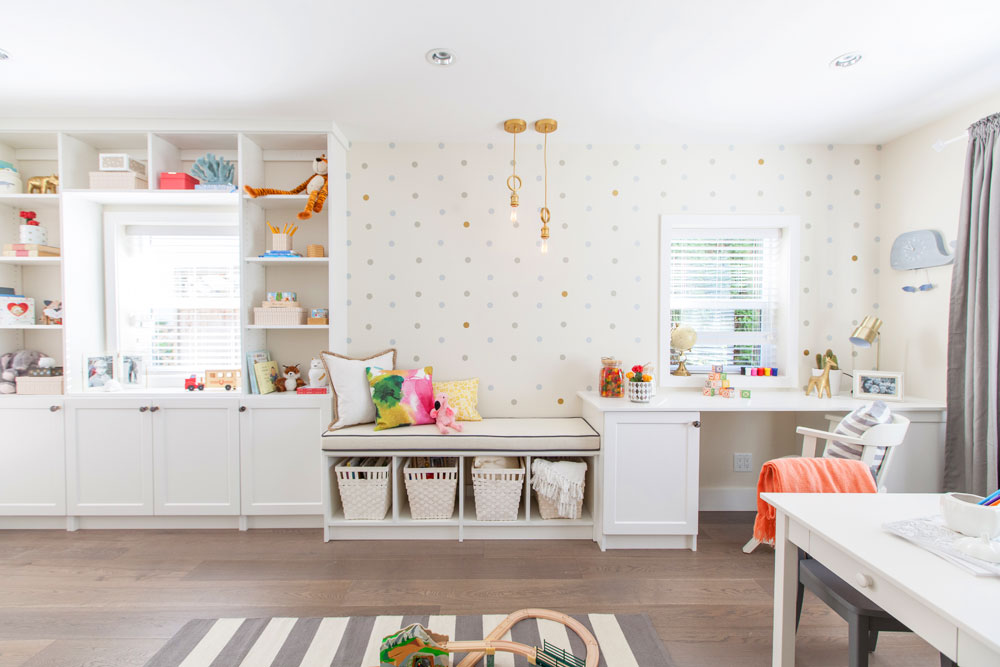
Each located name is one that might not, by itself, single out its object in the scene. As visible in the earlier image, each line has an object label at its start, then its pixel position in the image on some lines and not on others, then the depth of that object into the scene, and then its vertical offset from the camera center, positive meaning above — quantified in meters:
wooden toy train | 1.31 -1.03
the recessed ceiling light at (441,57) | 2.02 +1.18
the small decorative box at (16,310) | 2.78 +0.03
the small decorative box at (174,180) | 2.75 +0.83
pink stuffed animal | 2.65 -0.56
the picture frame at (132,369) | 2.99 -0.34
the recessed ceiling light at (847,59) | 2.02 +1.19
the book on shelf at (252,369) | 2.80 -0.31
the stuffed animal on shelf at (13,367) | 2.79 -0.32
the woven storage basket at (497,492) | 2.60 -0.98
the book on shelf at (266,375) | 2.79 -0.36
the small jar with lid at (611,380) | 2.85 -0.37
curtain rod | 2.45 +0.98
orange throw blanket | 1.67 -0.57
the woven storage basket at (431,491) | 2.61 -0.98
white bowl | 1.02 -0.45
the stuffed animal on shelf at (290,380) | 2.88 -0.40
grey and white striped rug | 1.68 -1.26
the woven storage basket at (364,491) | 2.61 -0.99
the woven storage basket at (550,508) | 2.61 -1.08
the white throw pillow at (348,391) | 2.73 -0.44
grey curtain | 2.24 -0.01
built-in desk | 2.51 -0.79
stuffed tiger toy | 2.75 +0.78
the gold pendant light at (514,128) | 2.69 +1.16
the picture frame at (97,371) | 2.88 -0.35
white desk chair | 2.03 -0.52
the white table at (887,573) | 0.83 -0.53
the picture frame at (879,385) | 2.70 -0.37
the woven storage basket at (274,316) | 2.80 +0.01
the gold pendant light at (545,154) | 2.69 +1.10
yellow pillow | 2.90 -0.49
